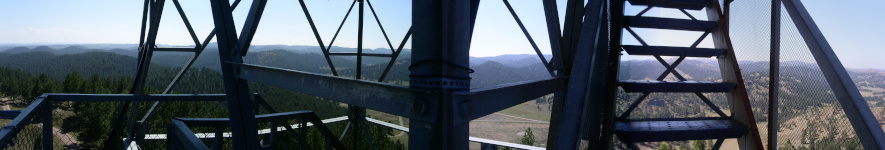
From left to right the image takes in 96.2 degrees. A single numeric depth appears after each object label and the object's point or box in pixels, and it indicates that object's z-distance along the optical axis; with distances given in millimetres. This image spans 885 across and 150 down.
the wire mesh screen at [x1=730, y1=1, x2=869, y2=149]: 3422
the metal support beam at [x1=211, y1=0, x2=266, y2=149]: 4047
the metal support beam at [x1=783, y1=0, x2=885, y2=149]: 3145
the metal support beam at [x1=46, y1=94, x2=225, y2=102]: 6307
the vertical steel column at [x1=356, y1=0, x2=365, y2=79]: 7697
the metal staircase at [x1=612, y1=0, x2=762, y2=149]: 3568
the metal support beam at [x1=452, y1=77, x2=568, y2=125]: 2055
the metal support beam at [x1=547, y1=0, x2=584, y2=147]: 3869
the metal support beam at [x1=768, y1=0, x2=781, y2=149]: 3639
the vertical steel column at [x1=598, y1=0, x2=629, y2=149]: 3578
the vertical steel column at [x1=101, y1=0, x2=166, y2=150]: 7238
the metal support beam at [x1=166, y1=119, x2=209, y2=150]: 3773
